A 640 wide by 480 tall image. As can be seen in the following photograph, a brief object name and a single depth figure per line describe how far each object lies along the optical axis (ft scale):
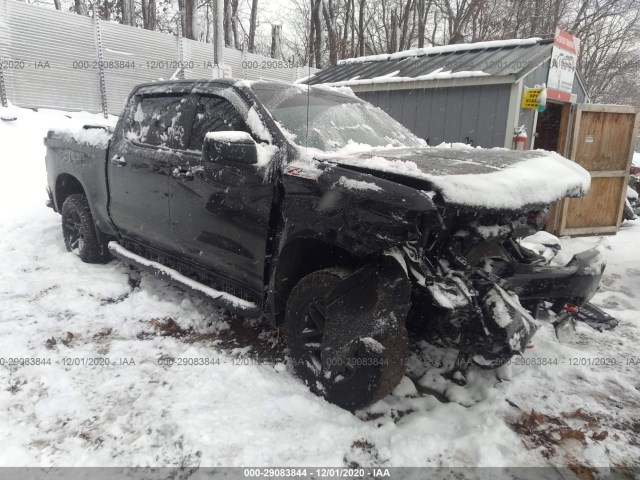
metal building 21.15
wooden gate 21.95
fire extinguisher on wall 20.56
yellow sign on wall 20.41
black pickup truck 7.17
